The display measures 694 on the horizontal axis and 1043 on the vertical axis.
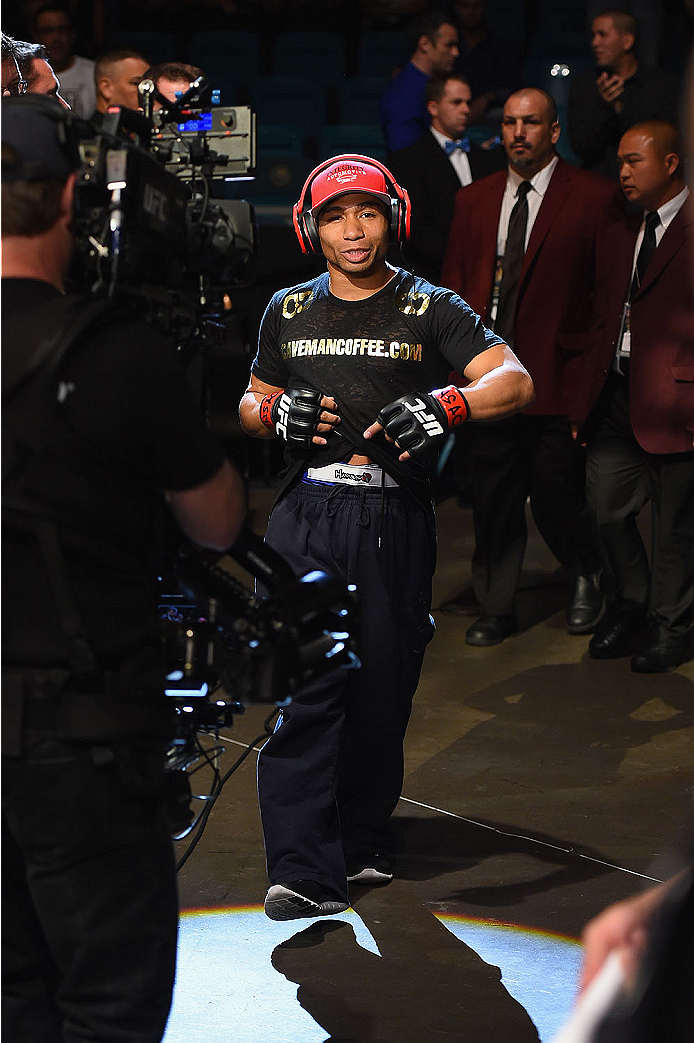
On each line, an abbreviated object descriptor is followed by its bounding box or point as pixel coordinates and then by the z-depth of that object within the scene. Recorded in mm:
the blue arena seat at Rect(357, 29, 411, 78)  10922
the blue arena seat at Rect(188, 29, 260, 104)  10906
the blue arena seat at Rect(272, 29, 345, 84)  11008
